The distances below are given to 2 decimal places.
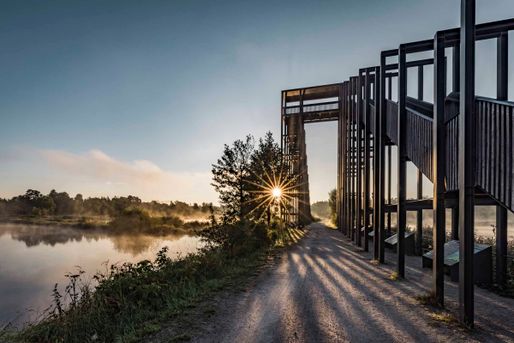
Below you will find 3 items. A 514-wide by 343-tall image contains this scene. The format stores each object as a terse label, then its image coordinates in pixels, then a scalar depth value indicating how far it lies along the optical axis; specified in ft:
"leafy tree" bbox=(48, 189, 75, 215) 183.93
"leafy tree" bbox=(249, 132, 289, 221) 58.95
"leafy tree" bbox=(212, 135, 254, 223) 56.54
